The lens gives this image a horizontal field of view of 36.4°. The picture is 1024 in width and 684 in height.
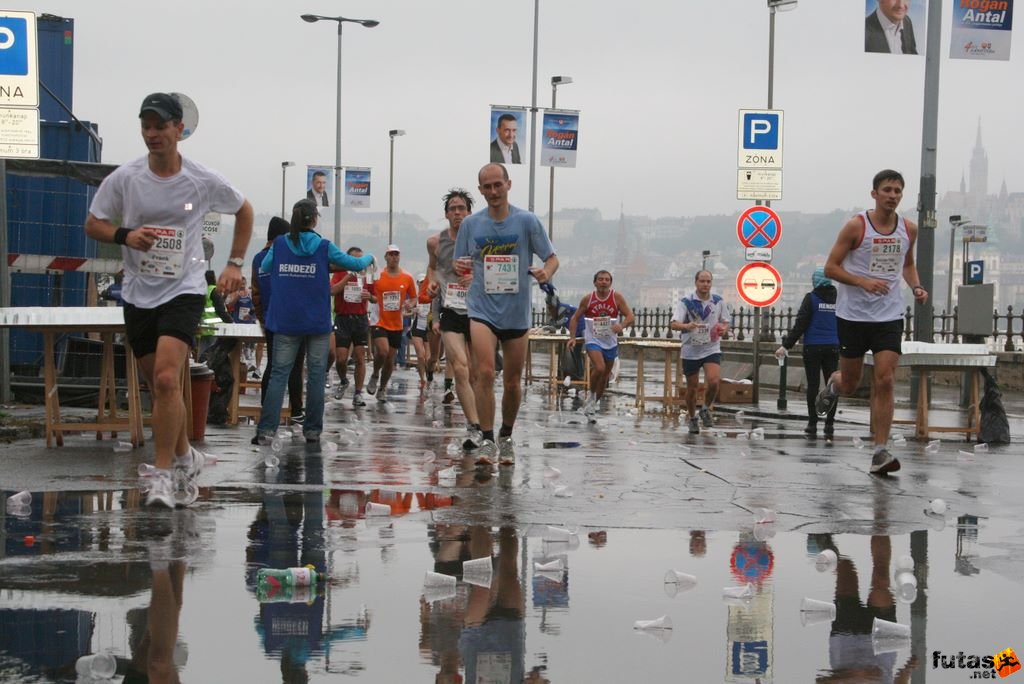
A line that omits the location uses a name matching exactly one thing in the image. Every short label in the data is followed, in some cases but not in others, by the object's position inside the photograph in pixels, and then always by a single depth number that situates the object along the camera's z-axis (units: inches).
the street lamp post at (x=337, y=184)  2294.7
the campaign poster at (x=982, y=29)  800.3
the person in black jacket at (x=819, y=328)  661.9
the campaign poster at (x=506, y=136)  1560.0
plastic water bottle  221.1
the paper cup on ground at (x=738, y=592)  225.3
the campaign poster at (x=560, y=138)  1576.0
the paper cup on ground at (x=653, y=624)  199.9
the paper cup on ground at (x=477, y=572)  230.1
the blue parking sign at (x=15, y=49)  588.7
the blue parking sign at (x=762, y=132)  927.0
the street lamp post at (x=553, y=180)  2004.2
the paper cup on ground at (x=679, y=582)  230.7
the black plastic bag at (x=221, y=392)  565.6
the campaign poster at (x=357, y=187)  2410.2
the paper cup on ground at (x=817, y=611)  210.8
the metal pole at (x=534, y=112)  1959.9
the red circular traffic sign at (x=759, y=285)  892.0
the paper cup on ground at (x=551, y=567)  241.3
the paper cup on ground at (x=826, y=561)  252.8
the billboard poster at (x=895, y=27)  797.2
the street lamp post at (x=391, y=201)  3078.2
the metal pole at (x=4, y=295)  594.5
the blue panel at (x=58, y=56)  815.1
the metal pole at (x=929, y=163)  774.2
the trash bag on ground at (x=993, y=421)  588.7
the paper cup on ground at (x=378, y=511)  303.6
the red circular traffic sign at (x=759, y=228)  911.7
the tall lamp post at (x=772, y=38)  1005.2
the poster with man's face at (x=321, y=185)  2109.3
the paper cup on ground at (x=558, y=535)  275.1
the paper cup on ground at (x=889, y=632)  197.2
